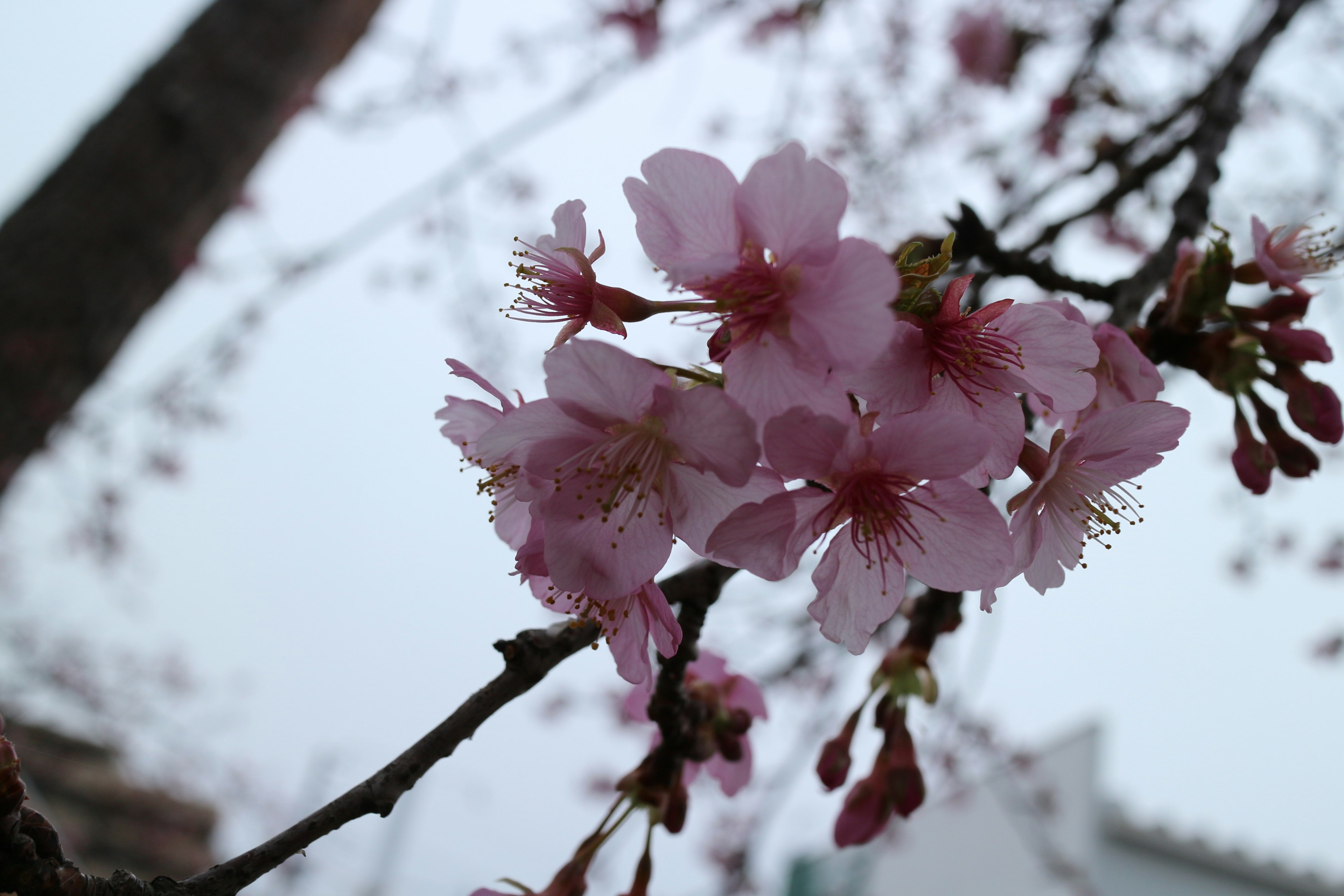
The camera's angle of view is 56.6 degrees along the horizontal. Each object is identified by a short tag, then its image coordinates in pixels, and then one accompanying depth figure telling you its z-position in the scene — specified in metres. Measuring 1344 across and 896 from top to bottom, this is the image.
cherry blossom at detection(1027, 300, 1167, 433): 0.16
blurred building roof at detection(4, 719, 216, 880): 3.30
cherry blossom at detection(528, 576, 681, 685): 0.15
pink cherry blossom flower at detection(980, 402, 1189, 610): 0.15
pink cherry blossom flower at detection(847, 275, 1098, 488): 0.15
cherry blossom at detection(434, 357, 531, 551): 0.16
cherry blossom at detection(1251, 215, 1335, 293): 0.18
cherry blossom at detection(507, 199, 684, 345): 0.16
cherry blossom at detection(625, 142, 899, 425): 0.13
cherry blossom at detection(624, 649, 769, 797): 0.19
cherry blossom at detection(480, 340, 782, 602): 0.14
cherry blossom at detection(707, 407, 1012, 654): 0.14
